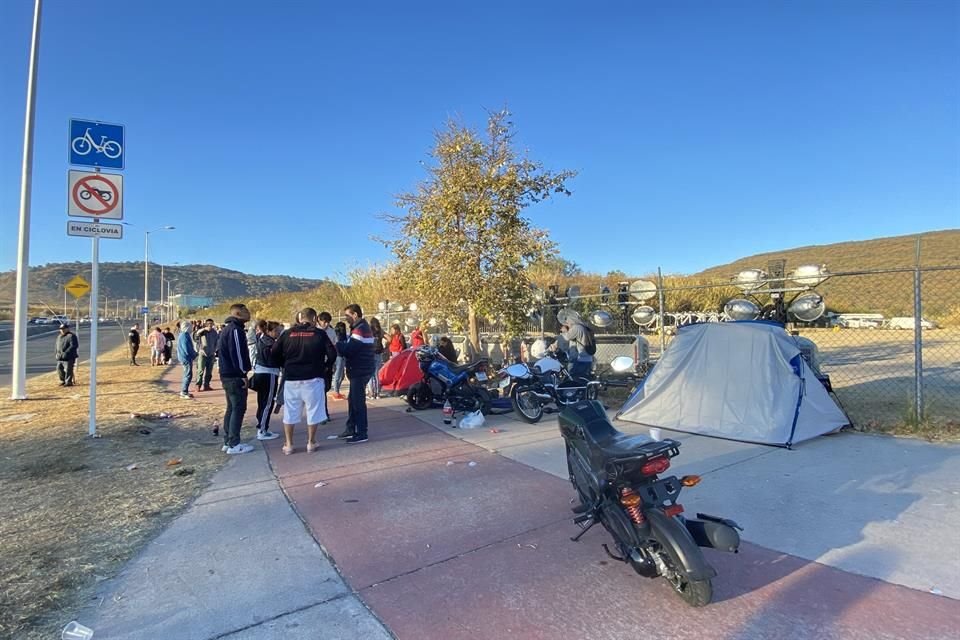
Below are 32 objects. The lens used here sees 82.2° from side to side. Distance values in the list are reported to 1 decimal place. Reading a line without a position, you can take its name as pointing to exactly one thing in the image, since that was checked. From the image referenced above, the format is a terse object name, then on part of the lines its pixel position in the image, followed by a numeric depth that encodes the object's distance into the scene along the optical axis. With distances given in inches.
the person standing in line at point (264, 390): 310.0
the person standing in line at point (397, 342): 488.1
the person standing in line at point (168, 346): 858.8
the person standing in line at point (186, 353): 492.6
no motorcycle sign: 301.0
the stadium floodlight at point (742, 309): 401.4
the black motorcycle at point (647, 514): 119.8
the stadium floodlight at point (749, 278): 386.0
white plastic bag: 323.5
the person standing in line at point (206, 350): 500.1
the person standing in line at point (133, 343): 832.9
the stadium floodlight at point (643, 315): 525.3
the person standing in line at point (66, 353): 555.5
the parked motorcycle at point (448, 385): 358.0
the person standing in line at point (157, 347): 822.5
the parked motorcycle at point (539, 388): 338.6
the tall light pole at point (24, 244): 456.1
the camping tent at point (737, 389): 265.0
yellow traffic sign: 577.6
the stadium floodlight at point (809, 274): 366.6
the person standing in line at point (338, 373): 467.8
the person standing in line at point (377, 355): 427.5
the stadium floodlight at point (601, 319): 523.5
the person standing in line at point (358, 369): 294.5
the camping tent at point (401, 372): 397.7
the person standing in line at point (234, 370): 272.4
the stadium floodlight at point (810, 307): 372.8
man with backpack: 368.5
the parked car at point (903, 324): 986.2
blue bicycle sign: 304.8
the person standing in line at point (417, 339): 508.2
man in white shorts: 268.5
